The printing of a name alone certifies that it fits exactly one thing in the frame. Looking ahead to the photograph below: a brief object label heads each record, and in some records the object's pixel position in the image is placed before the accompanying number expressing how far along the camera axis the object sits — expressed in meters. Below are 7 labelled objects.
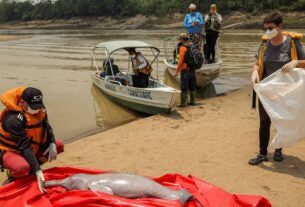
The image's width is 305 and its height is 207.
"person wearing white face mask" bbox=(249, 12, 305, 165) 5.88
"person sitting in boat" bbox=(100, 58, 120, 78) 14.15
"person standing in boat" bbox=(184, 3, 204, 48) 14.26
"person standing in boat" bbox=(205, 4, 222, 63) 14.72
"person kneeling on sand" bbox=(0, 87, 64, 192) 4.82
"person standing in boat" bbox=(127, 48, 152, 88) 12.07
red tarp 4.45
